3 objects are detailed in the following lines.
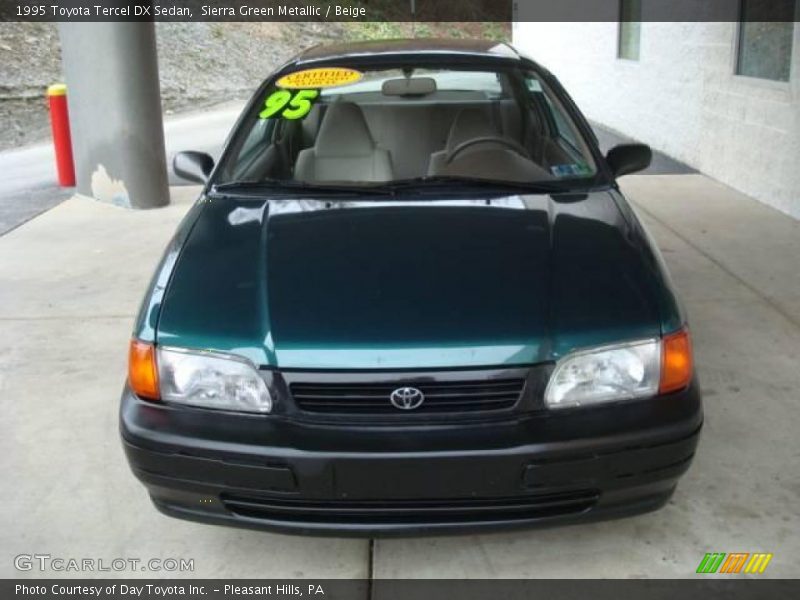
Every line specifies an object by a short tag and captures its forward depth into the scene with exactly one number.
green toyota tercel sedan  2.39
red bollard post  8.14
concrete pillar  7.22
